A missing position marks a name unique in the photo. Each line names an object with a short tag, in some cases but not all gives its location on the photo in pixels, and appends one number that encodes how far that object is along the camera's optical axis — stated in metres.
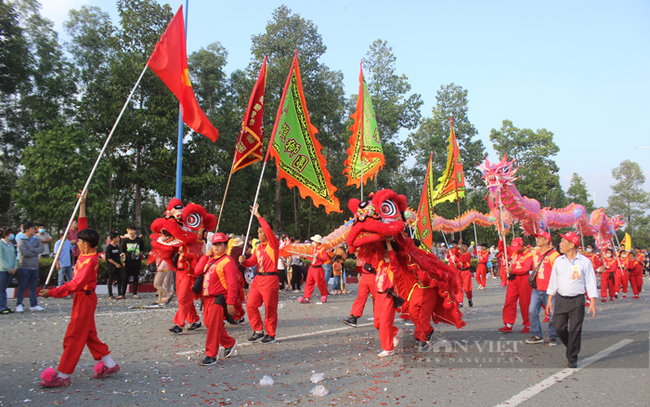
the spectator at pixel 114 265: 11.26
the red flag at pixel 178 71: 7.84
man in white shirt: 5.44
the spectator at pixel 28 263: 8.92
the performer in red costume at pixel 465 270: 11.32
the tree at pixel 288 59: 26.55
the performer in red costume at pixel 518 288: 7.51
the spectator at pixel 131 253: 11.48
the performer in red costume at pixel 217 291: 5.39
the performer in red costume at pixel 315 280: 11.41
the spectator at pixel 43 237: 10.92
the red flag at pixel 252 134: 8.19
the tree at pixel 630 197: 57.47
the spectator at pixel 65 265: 10.77
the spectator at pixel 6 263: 8.58
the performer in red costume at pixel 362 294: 8.07
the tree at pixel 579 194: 55.69
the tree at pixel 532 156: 43.19
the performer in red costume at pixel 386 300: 5.94
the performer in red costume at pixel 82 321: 4.46
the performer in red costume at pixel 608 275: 13.38
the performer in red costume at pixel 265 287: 6.71
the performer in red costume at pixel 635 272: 14.20
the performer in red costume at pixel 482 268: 16.77
